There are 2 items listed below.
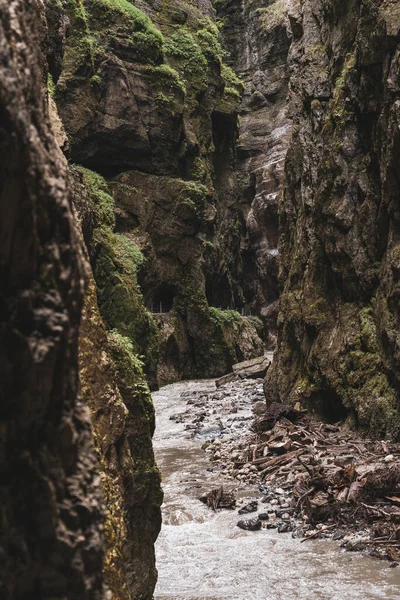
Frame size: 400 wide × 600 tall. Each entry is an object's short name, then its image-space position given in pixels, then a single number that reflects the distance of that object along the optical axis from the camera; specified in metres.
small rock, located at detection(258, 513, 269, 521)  9.01
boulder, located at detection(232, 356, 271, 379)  25.83
